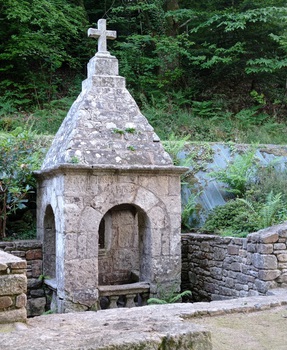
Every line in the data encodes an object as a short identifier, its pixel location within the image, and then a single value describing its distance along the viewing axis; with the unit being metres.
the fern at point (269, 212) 7.29
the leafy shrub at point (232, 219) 7.61
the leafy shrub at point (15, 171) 8.08
